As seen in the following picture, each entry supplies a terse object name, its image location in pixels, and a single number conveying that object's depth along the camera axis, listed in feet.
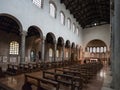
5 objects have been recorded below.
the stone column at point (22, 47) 22.13
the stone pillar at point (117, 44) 6.89
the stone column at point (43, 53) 28.24
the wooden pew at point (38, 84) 8.56
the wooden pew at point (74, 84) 10.45
